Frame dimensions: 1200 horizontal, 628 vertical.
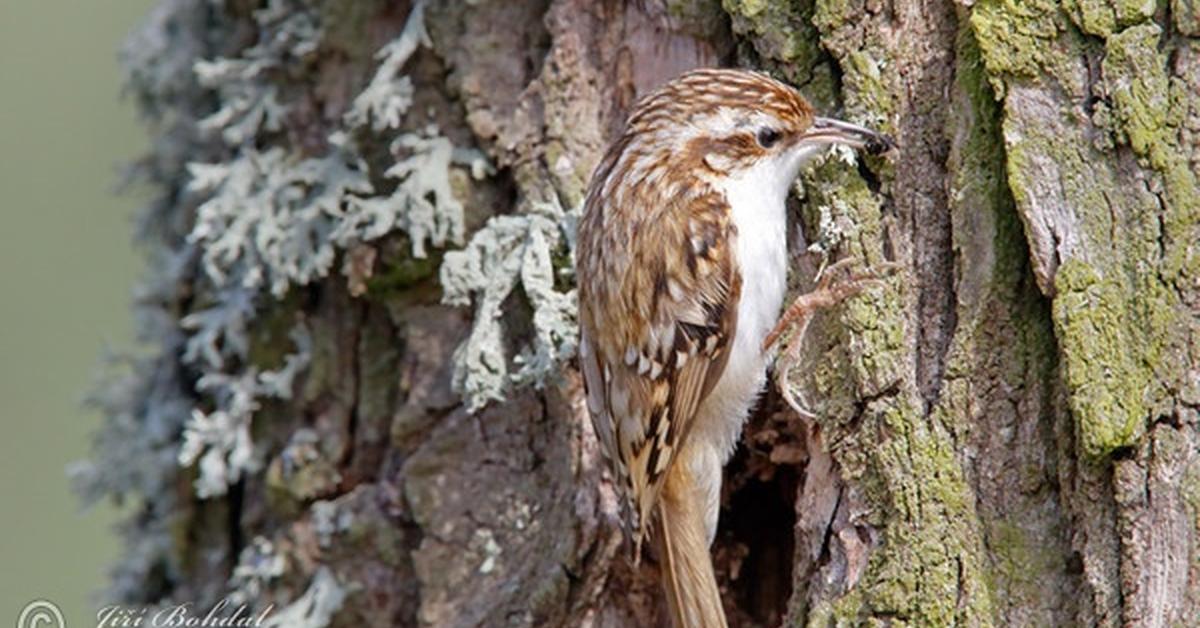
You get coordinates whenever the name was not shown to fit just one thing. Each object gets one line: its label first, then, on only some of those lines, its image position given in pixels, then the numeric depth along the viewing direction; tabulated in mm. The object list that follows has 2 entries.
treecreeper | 4937
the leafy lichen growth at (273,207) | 5586
